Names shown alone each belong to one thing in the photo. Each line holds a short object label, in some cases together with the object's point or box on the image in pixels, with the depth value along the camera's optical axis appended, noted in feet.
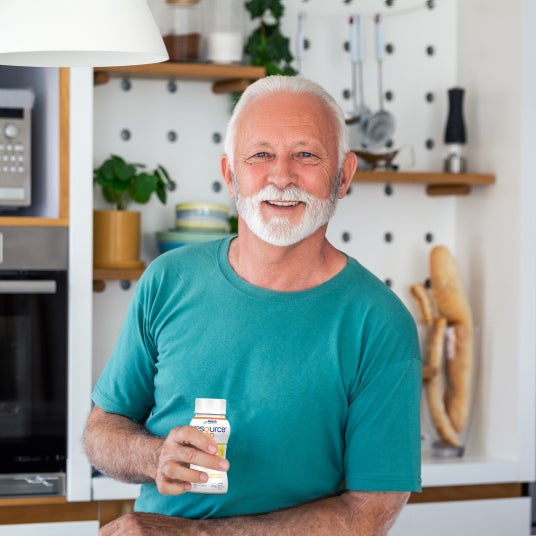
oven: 8.53
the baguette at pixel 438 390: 9.90
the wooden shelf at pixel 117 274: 8.80
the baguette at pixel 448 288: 9.94
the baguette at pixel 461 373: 9.97
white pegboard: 9.75
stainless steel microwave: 8.57
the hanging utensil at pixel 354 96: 9.98
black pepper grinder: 10.17
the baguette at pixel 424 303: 10.14
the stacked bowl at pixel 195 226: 9.18
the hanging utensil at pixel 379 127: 10.03
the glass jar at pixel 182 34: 9.21
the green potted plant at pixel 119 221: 8.97
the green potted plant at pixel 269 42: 9.52
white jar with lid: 9.29
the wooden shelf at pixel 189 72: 8.97
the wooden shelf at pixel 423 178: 9.83
